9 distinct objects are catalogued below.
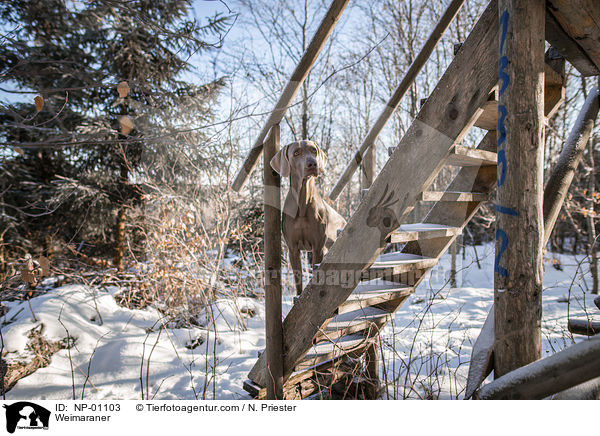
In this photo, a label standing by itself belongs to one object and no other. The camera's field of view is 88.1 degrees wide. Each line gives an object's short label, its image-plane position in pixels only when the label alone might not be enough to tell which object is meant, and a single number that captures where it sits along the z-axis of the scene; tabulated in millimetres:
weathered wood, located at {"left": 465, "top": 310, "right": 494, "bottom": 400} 1335
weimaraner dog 1989
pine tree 5484
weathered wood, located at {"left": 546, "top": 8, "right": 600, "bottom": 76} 1502
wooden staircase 1417
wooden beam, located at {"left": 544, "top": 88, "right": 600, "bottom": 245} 1895
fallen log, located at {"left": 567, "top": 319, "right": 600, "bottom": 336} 1685
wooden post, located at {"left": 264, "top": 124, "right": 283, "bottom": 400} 2057
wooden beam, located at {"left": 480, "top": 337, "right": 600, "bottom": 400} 991
